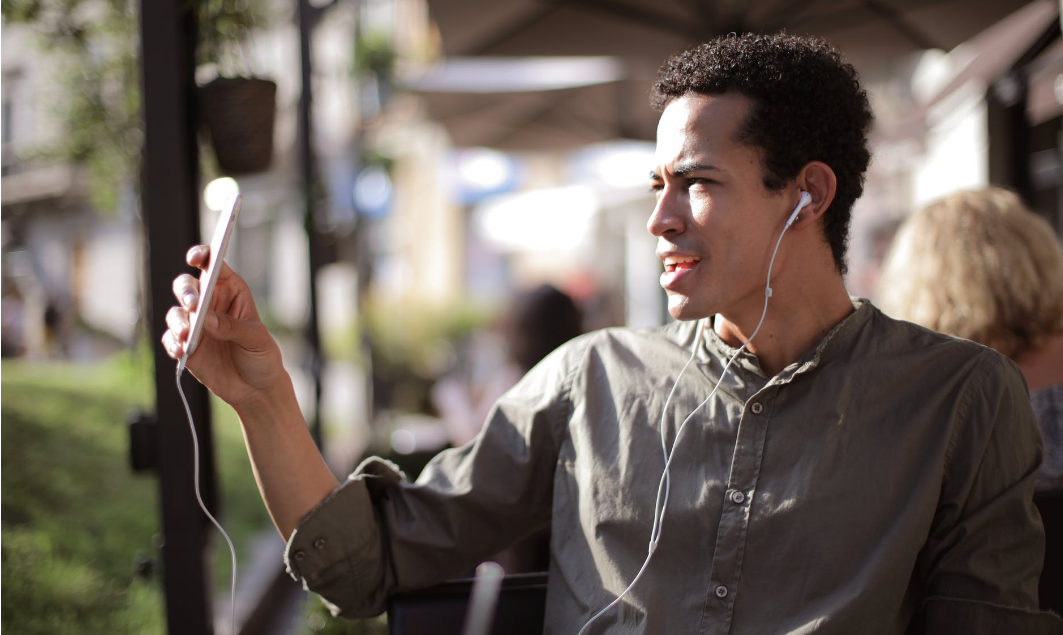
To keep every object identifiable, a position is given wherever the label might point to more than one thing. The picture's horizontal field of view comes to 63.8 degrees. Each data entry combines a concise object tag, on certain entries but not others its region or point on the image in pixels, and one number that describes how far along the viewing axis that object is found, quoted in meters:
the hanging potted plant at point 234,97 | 2.21
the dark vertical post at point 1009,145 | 4.47
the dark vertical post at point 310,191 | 4.18
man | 1.48
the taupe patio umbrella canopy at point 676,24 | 4.24
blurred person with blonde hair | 2.38
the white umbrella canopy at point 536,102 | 6.16
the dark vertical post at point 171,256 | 1.95
